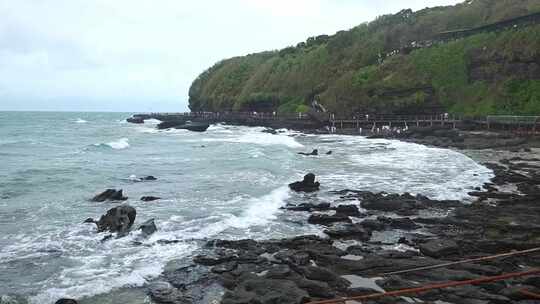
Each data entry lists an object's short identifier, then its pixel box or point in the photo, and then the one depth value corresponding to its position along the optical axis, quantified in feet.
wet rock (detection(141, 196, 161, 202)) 74.89
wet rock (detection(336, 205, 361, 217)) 61.67
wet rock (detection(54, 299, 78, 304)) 35.24
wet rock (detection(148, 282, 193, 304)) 36.24
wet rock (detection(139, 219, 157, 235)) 54.65
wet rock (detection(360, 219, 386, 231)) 54.80
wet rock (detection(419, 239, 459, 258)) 43.95
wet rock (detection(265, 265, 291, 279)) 39.82
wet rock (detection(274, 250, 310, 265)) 43.48
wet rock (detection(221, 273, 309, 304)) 34.60
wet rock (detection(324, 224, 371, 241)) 51.52
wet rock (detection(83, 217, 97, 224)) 60.19
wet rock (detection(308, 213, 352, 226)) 58.39
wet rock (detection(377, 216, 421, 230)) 55.26
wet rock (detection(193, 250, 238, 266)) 44.57
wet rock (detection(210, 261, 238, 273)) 42.19
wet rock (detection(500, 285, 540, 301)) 33.71
